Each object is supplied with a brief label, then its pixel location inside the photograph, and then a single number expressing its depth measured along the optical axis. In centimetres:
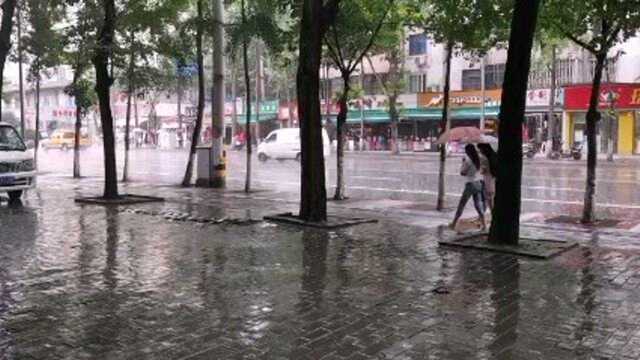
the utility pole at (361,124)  5578
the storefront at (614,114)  4312
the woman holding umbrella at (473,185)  1332
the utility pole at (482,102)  4794
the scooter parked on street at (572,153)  4106
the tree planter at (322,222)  1357
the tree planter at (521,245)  1062
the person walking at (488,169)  1322
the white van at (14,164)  1758
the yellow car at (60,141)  6800
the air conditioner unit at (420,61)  5441
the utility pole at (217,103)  2269
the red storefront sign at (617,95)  4288
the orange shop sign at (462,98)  4834
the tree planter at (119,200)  1753
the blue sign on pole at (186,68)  2117
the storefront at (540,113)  4628
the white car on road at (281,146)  4133
